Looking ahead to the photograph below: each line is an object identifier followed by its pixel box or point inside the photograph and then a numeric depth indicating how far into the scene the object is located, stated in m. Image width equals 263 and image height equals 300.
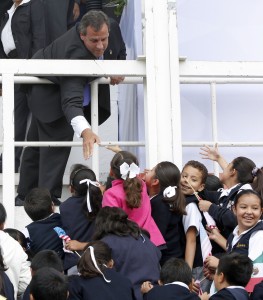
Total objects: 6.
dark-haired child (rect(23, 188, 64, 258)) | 15.66
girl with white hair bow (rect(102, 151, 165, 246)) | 15.57
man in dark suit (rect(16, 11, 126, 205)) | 16.95
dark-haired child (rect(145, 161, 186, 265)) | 15.82
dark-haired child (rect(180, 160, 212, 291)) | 15.91
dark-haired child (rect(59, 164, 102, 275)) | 15.68
